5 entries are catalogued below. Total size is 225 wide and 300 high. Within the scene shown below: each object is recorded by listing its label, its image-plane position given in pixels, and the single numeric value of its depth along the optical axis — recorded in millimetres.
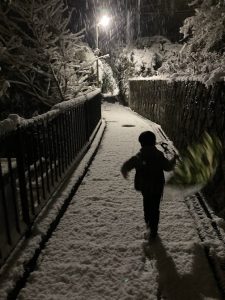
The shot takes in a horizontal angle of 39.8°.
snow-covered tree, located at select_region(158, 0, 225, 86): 9031
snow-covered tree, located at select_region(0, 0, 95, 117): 13562
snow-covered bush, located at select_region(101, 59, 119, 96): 34094
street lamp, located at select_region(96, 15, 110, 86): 17684
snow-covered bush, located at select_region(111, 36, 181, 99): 26422
